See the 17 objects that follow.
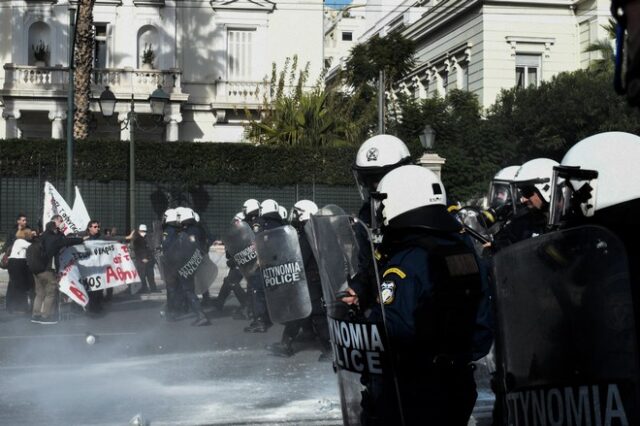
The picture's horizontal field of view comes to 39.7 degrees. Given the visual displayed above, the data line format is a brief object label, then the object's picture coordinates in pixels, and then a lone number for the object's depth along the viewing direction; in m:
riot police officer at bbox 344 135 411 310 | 5.28
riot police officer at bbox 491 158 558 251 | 6.03
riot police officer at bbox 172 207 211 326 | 12.91
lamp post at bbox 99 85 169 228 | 18.34
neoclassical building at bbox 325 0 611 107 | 32.44
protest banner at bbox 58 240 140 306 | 13.26
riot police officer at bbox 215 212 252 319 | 13.49
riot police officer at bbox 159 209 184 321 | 13.05
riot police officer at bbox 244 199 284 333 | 11.58
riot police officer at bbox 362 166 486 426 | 3.13
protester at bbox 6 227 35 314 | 14.12
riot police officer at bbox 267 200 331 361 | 9.36
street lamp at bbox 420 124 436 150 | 19.12
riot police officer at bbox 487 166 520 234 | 7.35
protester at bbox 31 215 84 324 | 13.10
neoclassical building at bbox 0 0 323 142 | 31.70
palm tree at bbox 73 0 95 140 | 24.33
